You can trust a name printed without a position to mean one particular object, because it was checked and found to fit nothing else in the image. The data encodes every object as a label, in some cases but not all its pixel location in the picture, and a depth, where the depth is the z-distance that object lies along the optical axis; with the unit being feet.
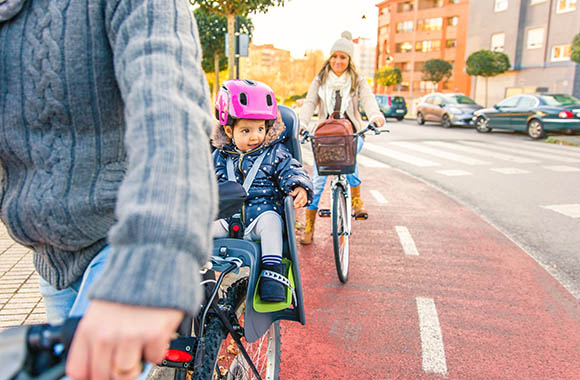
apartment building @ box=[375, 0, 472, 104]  211.20
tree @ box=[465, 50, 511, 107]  99.76
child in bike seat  8.48
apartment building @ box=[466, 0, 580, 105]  95.71
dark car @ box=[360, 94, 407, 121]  93.66
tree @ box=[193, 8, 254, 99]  69.62
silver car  71.41
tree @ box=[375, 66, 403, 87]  191.83
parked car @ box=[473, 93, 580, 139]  53.62
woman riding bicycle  16.42
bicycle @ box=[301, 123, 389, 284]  14.03
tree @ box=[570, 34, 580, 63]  58.95
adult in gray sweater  2.30
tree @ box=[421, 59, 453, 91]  162.20
